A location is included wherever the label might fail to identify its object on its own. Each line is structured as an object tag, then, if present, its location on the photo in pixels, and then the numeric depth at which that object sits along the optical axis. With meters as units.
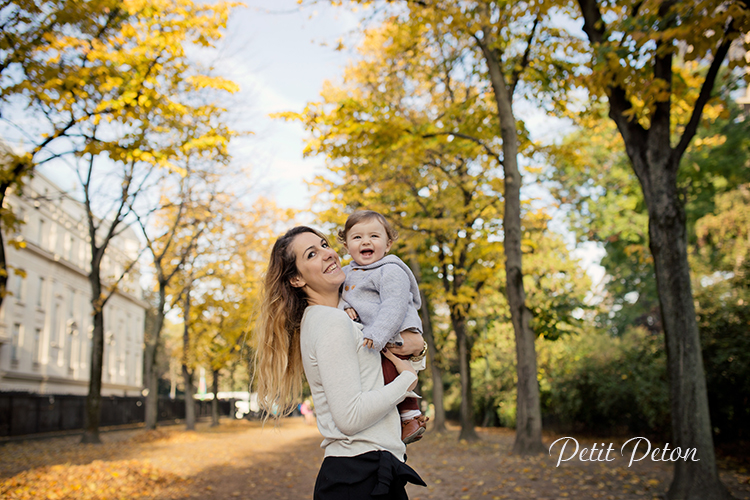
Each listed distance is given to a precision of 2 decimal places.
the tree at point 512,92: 10.73
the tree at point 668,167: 6.39
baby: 2.38
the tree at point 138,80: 9.27
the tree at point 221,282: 24.39
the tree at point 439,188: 12.70
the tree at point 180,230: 22.22
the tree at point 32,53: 9.48
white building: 33.84
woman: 2.24
